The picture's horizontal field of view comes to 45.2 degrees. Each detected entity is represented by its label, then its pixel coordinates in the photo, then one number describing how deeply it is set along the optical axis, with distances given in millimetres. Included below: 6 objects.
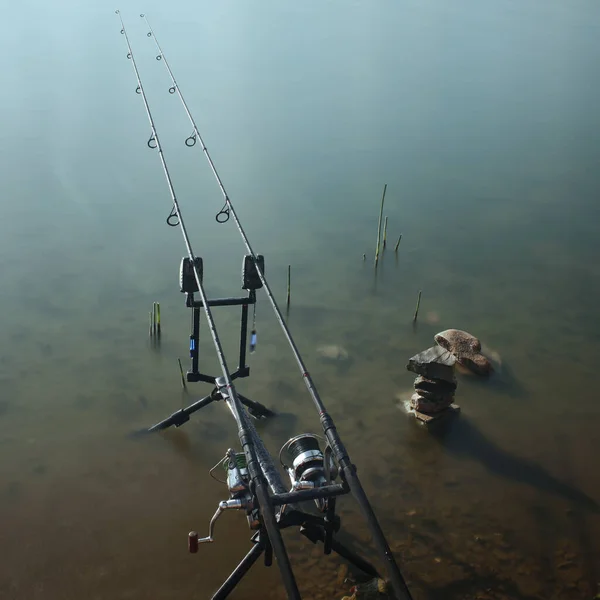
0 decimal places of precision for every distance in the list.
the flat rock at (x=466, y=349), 6016
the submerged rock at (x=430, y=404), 5383
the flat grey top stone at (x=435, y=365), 5164
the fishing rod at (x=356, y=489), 2096
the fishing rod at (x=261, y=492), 2113
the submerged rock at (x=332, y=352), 6262
